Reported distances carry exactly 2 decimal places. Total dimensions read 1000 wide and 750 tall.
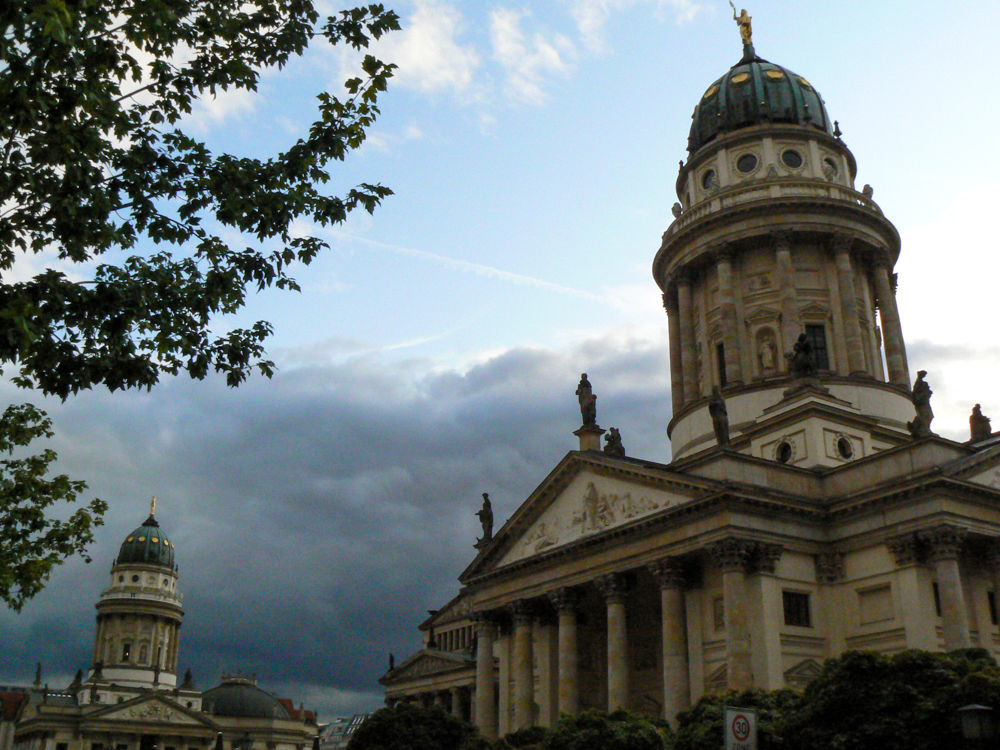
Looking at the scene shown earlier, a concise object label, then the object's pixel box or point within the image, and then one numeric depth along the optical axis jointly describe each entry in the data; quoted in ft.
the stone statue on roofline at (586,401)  164.04
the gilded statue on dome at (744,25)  214.12
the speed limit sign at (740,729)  65.82
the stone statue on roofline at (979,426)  151.64
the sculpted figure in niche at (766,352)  169.48
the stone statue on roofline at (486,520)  177.88
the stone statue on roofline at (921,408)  126.72
